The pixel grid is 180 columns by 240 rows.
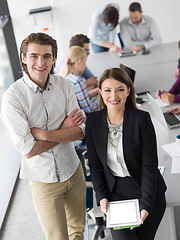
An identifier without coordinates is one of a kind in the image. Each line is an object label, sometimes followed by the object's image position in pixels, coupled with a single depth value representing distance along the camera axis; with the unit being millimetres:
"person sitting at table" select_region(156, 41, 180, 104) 3441
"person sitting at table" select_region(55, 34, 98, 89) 4011
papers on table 2416
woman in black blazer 1951
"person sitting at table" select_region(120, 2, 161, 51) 5004
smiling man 2066
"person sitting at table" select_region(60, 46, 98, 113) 3205
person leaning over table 4980
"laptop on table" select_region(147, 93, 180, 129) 2986
